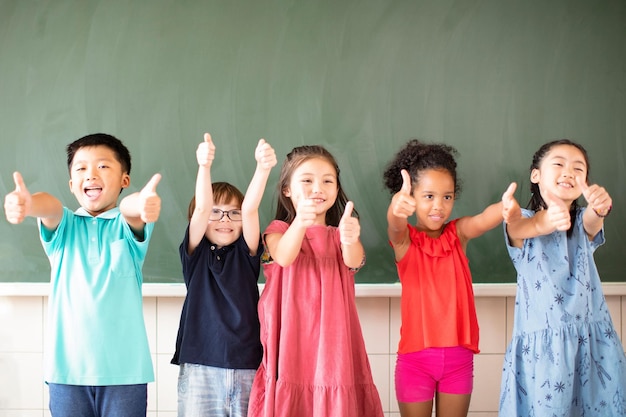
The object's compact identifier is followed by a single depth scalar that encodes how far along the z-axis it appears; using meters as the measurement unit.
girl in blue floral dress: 2.24
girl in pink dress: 2.16
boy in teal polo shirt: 2.13
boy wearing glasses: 2.27
